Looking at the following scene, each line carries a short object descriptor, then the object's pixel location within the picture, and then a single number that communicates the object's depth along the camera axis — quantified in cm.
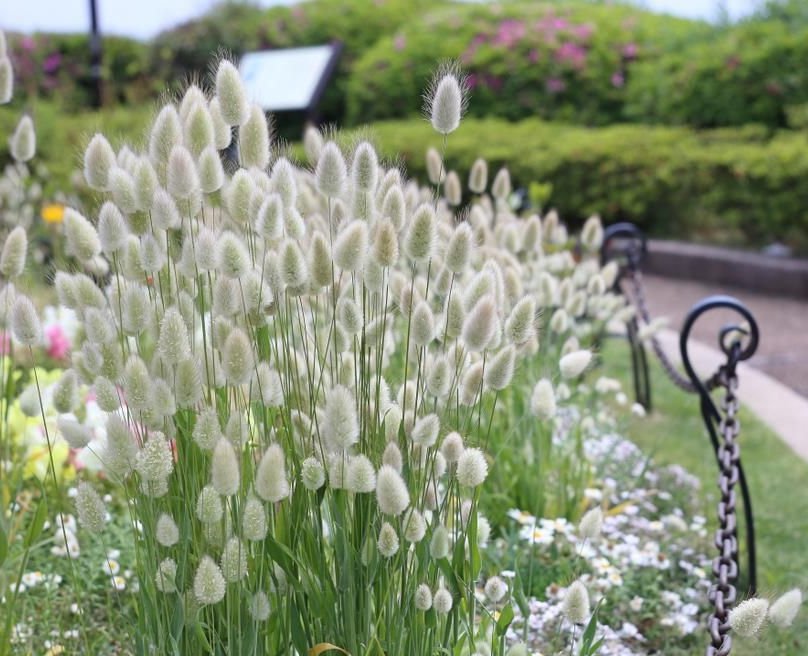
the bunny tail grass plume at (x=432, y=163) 264
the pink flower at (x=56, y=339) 385
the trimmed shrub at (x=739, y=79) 835
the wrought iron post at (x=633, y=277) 411
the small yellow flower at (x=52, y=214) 602
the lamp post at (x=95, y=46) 921
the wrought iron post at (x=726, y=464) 178
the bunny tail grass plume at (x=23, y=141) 209
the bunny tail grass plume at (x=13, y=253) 172
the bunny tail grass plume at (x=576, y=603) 151
